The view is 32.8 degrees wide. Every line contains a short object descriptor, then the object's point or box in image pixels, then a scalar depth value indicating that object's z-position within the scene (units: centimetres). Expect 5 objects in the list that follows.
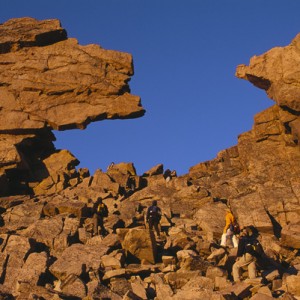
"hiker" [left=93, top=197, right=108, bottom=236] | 3183
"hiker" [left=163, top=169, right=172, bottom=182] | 4566
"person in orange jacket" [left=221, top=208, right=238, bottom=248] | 2933
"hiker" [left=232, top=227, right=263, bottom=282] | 2477
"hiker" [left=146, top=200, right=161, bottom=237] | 3125
